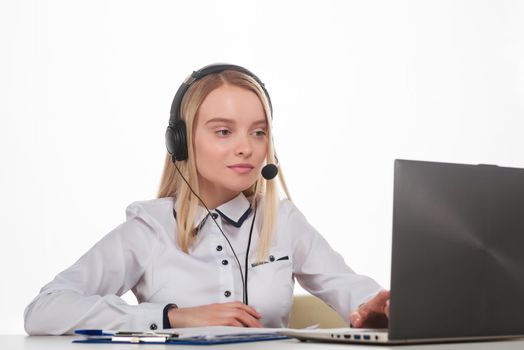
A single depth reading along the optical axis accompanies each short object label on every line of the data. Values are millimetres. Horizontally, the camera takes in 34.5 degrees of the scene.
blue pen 1339
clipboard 1180
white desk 1061
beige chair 2041
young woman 1874
